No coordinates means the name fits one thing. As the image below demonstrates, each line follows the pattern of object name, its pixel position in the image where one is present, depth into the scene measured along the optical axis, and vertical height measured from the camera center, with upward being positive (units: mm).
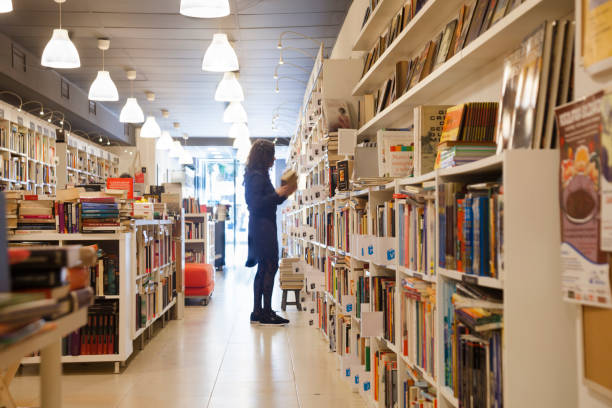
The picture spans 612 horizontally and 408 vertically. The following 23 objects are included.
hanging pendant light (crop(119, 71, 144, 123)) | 7277 +1284
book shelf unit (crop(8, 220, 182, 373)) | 4176 -417
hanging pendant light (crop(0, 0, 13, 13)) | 3843 +1388
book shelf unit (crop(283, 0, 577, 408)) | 1566 -156
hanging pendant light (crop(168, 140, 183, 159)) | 12716 +1429
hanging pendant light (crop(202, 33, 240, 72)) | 4863 +1293
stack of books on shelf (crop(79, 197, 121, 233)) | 4203 +20
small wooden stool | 7004 -1035
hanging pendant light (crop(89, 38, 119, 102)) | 6020 +1312
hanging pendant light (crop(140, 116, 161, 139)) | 8586 +1266
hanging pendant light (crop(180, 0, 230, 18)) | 3780 +1342
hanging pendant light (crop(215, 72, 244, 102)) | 5887 +1242
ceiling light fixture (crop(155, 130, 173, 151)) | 10812 +1353
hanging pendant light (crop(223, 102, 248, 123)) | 7672 +1324
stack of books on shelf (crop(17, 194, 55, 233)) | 4230 +17
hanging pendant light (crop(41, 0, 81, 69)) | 4984 +1389
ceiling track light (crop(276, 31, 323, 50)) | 7012 +2250
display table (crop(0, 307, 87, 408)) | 1083 -387
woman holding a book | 5949 +9
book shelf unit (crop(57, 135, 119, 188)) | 11117 +1194
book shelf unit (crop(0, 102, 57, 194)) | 8273 +1031
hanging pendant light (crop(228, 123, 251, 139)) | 9688 +1412
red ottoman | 7492 -828
